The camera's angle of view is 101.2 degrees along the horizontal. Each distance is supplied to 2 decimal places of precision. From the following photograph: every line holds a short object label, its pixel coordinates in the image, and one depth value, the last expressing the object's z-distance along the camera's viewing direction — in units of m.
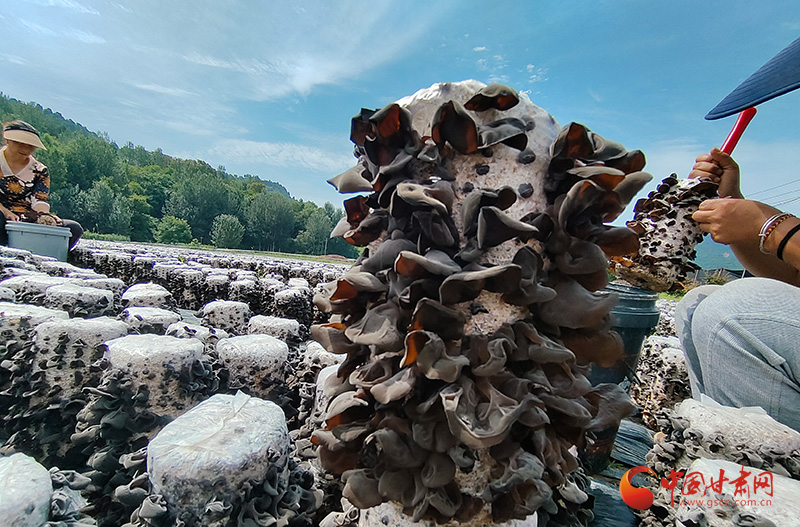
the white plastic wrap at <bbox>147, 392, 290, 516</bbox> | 0.26
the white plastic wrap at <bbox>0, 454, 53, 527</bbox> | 0.23
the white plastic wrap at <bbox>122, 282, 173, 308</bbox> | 0.69
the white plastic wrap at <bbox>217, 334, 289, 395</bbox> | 0.47
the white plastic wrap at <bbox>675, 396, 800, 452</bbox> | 0.25
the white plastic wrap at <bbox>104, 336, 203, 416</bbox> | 0.38
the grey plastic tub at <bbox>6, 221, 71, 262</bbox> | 1.27
